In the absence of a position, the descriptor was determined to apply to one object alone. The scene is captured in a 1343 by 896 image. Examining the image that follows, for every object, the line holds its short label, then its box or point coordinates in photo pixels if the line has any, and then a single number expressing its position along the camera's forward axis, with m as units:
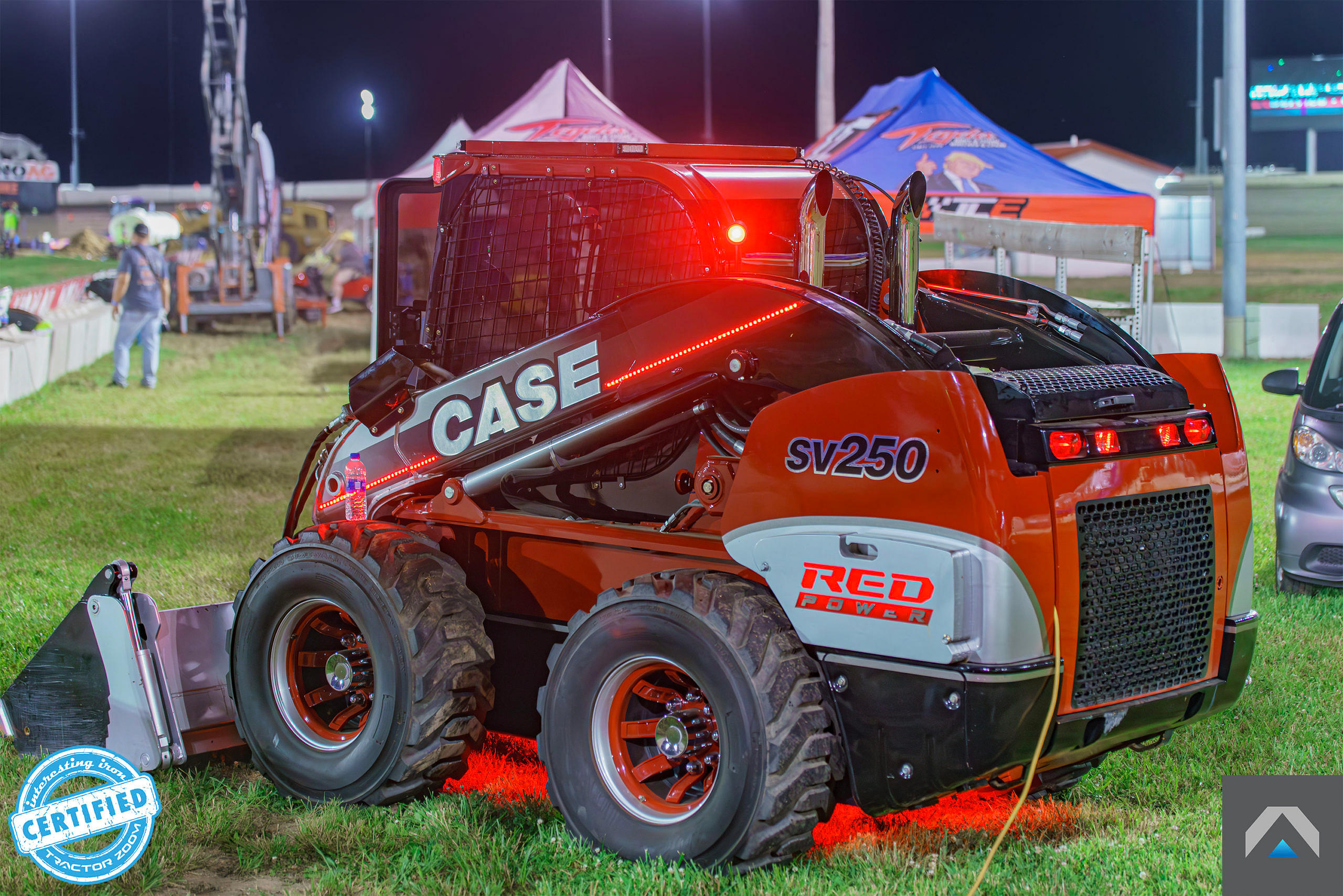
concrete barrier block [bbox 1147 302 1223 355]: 23.72
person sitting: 33.53
